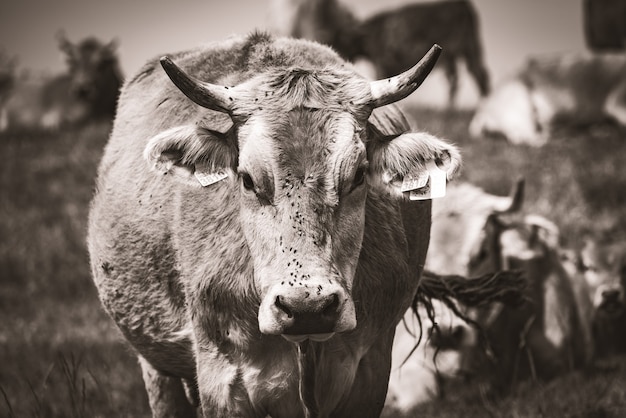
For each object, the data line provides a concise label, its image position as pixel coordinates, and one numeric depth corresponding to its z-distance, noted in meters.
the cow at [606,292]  18.31
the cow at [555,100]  33.62
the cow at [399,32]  49.37
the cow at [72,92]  45.25
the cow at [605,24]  42.66
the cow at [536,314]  17.58
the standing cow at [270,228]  8.53
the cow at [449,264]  17.00
